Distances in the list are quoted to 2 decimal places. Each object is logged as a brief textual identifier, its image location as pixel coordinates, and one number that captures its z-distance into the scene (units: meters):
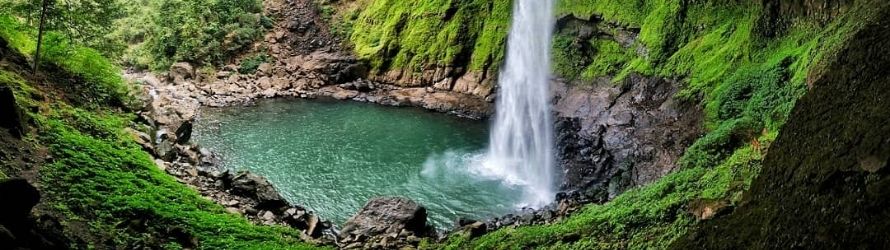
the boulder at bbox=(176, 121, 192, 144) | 21.43
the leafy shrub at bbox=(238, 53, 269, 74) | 33.19
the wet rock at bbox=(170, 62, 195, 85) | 31.03
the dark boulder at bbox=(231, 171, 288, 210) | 16.84
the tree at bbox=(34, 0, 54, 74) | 15.54
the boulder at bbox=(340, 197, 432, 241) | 15.93
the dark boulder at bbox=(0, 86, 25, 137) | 12.71
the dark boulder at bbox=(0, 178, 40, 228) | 8.12
